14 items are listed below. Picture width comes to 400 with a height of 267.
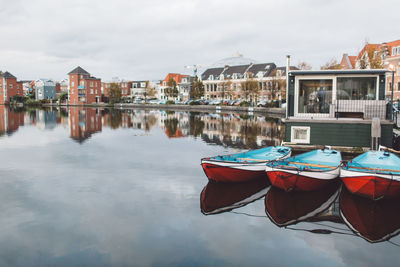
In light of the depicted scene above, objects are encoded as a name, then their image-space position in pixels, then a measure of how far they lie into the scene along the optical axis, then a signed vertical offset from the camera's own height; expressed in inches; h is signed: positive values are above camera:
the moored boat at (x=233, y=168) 512.7 -94.0
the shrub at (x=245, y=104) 2980.3 +15.0
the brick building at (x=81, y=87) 4709.6 +260.8
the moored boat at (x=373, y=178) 427.2 -92.6
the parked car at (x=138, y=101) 4630.9 +63.7
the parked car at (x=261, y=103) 2864.2 +22.8
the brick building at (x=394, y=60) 2554.1 +362.8
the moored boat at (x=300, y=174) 465.7 -94.0
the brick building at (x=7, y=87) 5103.8 +282.1
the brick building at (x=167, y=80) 4992.9 +364.9
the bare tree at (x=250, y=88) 3036.4 +162.2
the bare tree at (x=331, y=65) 2029.8 +253.7
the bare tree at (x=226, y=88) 3578.2 +191.7
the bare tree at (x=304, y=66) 2532.0 +299.0
